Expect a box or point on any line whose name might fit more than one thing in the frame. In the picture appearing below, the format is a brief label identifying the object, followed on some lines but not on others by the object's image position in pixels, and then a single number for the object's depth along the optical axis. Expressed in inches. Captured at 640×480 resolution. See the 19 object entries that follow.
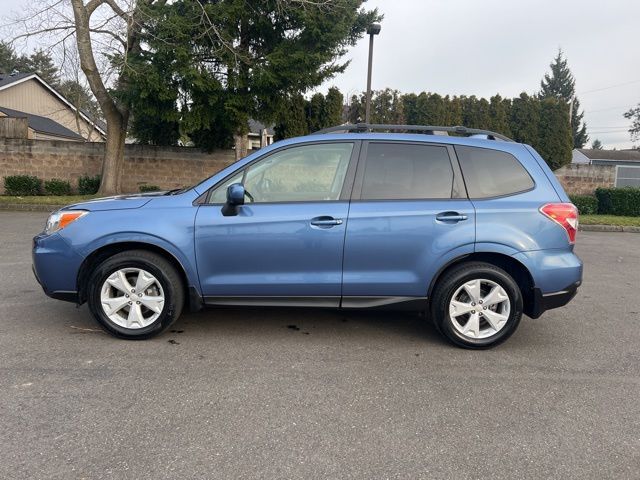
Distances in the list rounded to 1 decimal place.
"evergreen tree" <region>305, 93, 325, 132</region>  684.1
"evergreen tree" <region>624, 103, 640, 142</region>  2684.5
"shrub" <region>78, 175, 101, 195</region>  651.5
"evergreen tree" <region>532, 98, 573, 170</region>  722.8
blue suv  153.3
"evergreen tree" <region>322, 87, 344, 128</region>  685.9
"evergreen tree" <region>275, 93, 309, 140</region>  645.3
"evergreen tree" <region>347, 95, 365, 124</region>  788.0
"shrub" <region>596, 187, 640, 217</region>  605.0
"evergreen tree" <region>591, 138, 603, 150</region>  3790.8
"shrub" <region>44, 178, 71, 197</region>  646.5
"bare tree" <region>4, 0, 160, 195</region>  532.4
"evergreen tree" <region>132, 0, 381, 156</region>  512.1
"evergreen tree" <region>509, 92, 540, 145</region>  733.3
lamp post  589.7
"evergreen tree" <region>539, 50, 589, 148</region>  2615.9
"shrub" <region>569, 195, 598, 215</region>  620.4
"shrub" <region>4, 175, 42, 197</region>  636.6
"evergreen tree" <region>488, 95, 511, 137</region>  740.6
